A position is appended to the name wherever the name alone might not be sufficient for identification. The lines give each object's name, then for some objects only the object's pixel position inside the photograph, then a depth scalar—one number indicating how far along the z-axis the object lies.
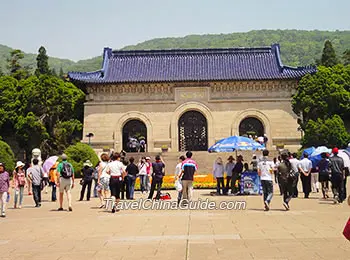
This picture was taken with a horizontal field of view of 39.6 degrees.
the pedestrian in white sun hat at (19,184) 14.63
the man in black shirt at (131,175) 16.17
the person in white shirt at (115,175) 12.93
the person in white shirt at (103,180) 13.61
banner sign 17.17
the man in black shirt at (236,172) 17.13
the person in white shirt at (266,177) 12.40
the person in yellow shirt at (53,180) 16.80
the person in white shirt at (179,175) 13.32
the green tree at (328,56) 52.33
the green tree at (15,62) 52.19
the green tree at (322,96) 33.34
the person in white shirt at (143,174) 19.25
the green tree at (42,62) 59.03
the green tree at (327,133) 31.41
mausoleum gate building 36.94
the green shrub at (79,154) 27.83
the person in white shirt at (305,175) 15.79
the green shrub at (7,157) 27.67
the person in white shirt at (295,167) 13.92
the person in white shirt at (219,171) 17.13
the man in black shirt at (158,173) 15.27
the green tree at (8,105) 35.03
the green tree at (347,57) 56.86
